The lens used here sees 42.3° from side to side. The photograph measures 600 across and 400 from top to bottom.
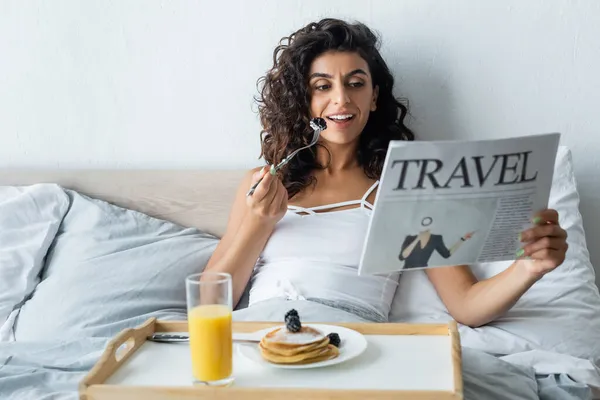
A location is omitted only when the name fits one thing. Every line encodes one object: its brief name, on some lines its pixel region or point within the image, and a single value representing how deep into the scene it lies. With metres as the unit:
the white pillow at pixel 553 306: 1.49
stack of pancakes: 1.05
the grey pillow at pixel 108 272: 1.64
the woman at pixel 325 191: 1.58
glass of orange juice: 0.99
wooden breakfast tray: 0.96
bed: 1.32
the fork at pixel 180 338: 1.14
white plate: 1.04
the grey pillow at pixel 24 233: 1.75
